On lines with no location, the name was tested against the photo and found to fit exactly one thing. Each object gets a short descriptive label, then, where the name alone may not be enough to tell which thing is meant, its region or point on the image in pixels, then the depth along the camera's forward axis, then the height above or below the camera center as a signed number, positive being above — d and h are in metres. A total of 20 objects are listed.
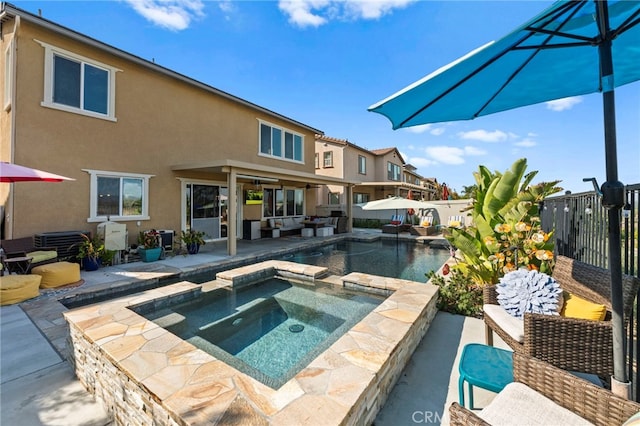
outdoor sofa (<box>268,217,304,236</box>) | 15.54 -0.60
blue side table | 2.43 -1.43
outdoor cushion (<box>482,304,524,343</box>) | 2.93 -1.20
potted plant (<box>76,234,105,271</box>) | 7.73 -1.14
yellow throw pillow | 2.75 -0.95
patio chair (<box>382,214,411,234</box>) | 16.67 -0.69
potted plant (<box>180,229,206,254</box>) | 10.11 -0.99
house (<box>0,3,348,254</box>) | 7.43 +2.57
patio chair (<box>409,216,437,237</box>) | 16.41 -0.84
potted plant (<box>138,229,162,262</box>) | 8.98 -1.06
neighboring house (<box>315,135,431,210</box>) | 23.42 +4.26
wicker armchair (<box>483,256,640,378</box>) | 2.41 -1.11
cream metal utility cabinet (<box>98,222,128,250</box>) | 8.25 -0.65
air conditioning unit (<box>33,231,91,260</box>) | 7.34 -0.77
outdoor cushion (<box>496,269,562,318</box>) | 3.05 -0.89
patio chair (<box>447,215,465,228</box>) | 18.02 -0.10
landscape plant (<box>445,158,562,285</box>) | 4.84 -0.29
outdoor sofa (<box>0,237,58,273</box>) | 6.53 -0.97
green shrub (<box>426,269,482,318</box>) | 5.13 -1.57
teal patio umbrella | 1.90 +1.37
